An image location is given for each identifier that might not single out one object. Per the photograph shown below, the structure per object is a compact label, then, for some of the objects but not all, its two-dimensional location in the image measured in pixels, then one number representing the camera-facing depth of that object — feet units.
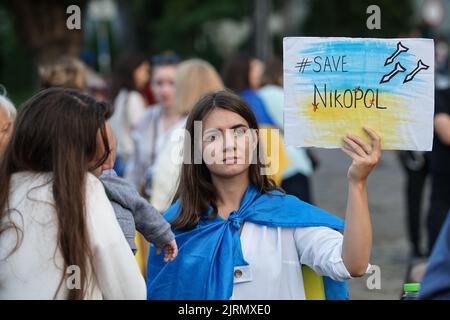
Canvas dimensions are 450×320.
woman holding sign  11.16
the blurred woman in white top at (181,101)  21.12
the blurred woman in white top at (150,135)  24.61
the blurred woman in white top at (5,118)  13.64
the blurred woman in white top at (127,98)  29.37
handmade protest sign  10.74
